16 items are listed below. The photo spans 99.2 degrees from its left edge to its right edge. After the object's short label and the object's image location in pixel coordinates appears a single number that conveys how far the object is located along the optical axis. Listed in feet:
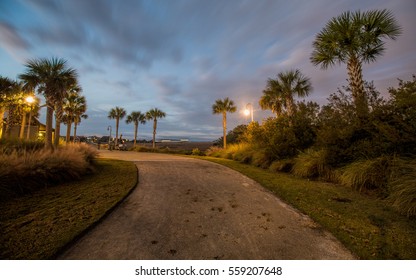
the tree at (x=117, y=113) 149.08
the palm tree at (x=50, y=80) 40.63
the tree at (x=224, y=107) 107.47
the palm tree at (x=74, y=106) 85.97
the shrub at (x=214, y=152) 63.29
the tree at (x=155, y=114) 145.28
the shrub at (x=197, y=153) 77.07
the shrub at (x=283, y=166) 29.32
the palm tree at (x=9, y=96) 51.89
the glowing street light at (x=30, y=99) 33.60
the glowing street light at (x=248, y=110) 63.72
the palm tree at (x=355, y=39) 28.76
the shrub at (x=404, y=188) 12.10
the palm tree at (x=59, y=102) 43.22
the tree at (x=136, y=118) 157.38
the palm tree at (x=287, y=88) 56.18
